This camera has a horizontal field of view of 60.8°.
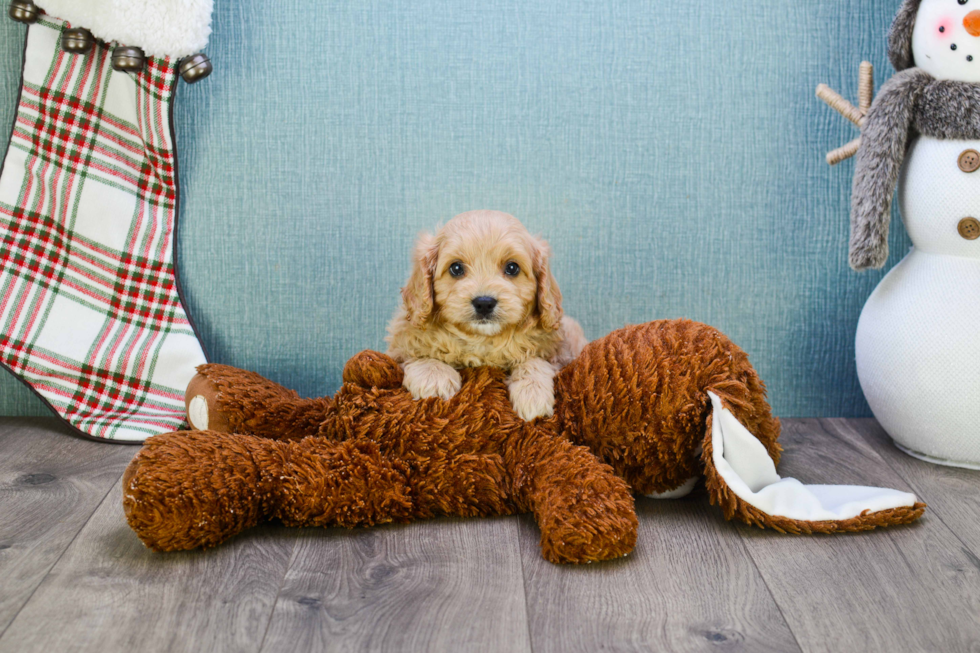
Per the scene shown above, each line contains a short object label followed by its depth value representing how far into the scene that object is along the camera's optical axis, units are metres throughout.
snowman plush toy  1.77
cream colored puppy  1.62
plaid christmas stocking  2.01
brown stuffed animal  1.41
